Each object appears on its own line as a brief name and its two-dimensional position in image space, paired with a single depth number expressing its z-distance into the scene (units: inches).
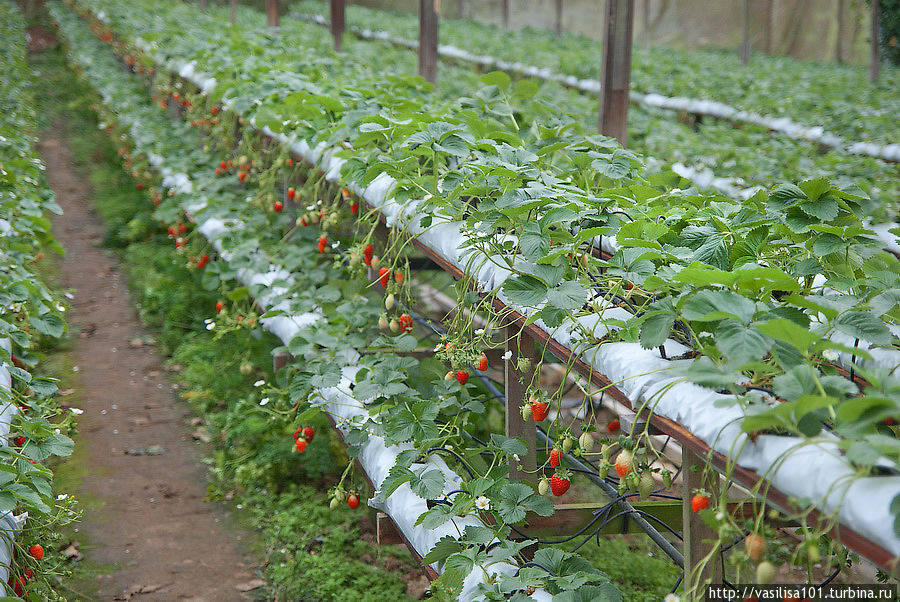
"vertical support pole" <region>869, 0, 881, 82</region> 413.4
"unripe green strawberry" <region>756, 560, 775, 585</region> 56.3
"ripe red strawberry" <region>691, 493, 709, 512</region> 66.0
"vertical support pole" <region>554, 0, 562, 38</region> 727.7
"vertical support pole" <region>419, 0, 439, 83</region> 266.7
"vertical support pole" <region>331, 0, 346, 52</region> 370.9
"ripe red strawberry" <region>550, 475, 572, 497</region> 90.1
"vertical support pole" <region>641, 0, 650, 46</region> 689.6
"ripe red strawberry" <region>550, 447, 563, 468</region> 87.3
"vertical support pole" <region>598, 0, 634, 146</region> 186.9
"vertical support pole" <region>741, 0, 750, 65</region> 552.6
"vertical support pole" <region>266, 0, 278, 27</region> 443.5
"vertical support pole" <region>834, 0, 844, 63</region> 703.3
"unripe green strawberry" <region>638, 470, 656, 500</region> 73.4
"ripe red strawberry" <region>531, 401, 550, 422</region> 91.6
